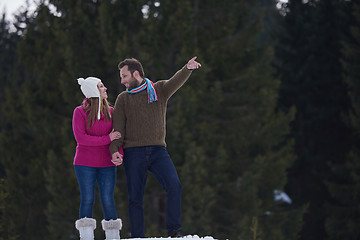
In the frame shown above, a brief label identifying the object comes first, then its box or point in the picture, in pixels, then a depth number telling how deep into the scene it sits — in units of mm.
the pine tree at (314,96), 45844
